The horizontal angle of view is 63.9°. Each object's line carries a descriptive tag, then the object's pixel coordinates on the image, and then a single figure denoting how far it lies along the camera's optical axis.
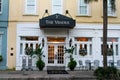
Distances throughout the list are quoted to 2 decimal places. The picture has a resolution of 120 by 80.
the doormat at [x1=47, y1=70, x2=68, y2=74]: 7.65
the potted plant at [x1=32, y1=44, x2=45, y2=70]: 8.40
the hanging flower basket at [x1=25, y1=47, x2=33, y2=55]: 8.48
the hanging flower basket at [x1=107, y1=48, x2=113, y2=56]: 8.87
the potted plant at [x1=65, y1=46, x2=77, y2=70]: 8.48
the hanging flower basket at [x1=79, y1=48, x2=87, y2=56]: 8.78
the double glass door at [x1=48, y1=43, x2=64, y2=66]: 8.92
